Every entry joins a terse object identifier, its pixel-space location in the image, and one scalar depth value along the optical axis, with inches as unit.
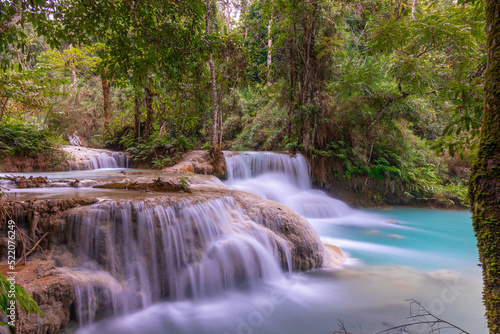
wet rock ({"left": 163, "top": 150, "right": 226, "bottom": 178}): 343.8
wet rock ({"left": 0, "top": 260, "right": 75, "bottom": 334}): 102.3
